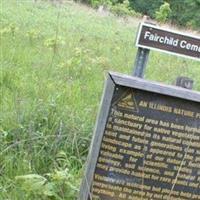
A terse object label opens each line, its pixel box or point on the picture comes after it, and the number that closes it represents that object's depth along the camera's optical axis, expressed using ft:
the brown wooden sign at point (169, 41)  11.80
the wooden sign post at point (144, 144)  10.96
